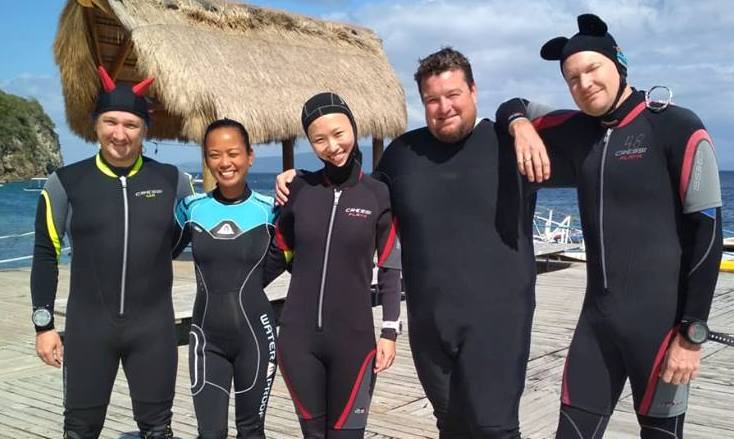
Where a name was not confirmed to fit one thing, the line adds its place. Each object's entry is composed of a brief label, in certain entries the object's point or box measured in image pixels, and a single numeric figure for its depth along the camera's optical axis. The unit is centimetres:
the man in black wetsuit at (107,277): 321
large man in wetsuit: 292
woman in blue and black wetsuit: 322
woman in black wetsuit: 306
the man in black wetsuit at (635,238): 263
